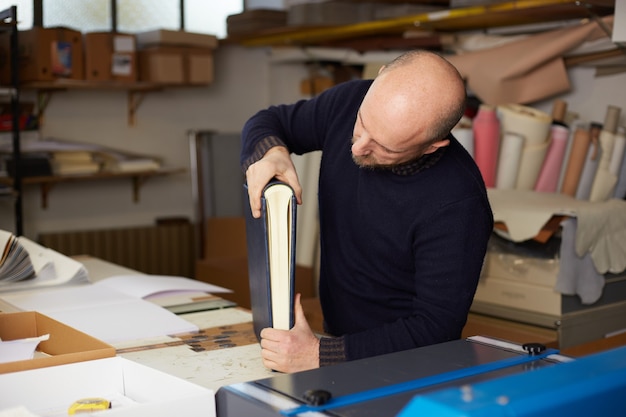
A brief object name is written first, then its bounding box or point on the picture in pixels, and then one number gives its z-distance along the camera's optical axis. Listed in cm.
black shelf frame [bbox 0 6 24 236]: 444
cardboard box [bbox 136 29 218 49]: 518
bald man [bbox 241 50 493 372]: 167
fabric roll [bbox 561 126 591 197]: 383
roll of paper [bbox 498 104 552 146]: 383
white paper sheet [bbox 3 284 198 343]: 192
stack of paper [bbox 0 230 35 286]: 244
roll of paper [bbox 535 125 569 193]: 391
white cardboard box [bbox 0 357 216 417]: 127
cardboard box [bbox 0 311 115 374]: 141
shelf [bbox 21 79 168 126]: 494
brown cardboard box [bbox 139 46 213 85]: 525
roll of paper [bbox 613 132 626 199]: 384
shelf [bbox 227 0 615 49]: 400
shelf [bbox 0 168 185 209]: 488
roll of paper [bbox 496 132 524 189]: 383
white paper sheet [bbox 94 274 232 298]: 237
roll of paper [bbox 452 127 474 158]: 380
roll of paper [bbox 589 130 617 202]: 373
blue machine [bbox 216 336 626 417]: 93
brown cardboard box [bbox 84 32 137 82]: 504
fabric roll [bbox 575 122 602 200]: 380
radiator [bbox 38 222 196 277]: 539
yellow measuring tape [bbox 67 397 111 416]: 132
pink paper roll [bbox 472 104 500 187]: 384
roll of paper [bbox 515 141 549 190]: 385
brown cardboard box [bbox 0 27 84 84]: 483
